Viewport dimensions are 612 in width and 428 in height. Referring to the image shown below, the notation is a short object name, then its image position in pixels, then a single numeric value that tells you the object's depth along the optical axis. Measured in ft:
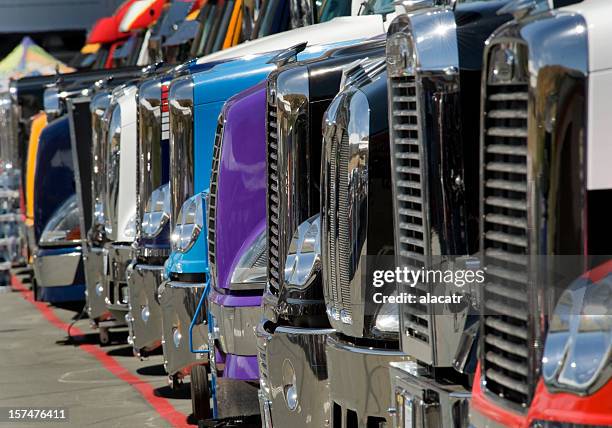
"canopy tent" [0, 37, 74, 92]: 137.14
